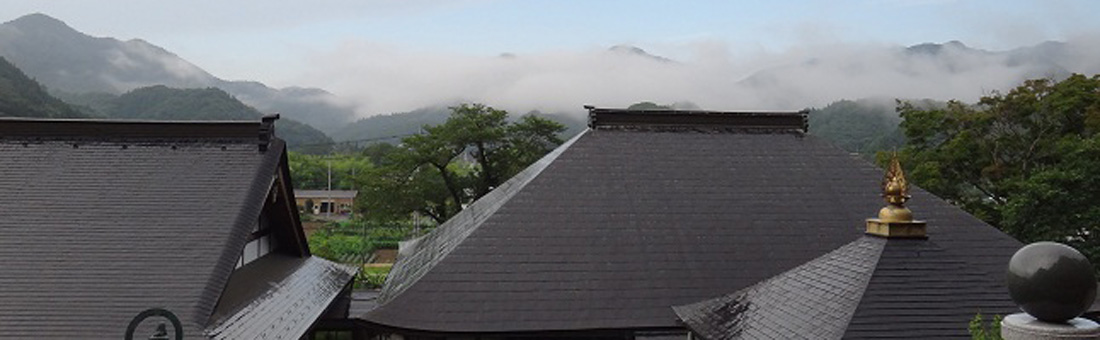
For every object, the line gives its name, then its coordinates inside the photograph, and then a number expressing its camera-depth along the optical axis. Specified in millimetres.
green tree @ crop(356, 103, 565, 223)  30891
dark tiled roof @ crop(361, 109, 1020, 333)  11805
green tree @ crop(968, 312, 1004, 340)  5171
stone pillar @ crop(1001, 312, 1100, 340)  4434
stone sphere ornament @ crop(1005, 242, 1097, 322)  4355
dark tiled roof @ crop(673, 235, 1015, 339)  7883
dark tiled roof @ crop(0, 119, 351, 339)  8195
